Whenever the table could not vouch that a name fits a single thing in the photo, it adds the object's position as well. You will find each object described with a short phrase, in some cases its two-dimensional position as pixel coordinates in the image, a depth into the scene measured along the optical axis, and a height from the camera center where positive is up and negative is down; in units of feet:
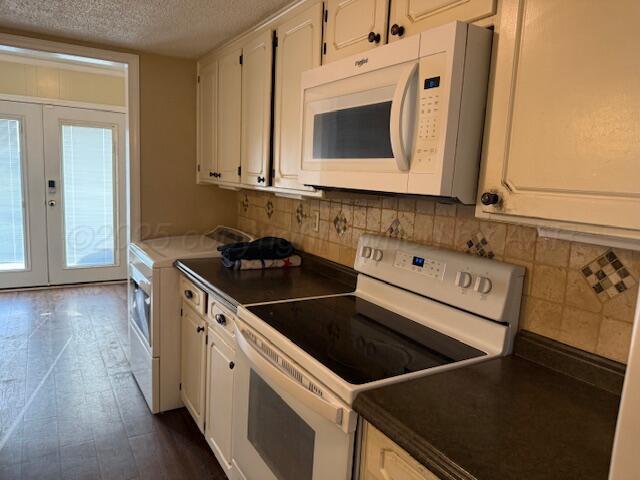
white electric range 3.96 -1.59
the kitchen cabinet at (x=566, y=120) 2.91 +0.52
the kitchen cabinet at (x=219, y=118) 8.80 +1.20
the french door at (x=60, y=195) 15.26 -0.93
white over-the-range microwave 3.83 +0.68
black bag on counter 7.84 -1.23
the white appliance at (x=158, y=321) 8.21 -2.68
